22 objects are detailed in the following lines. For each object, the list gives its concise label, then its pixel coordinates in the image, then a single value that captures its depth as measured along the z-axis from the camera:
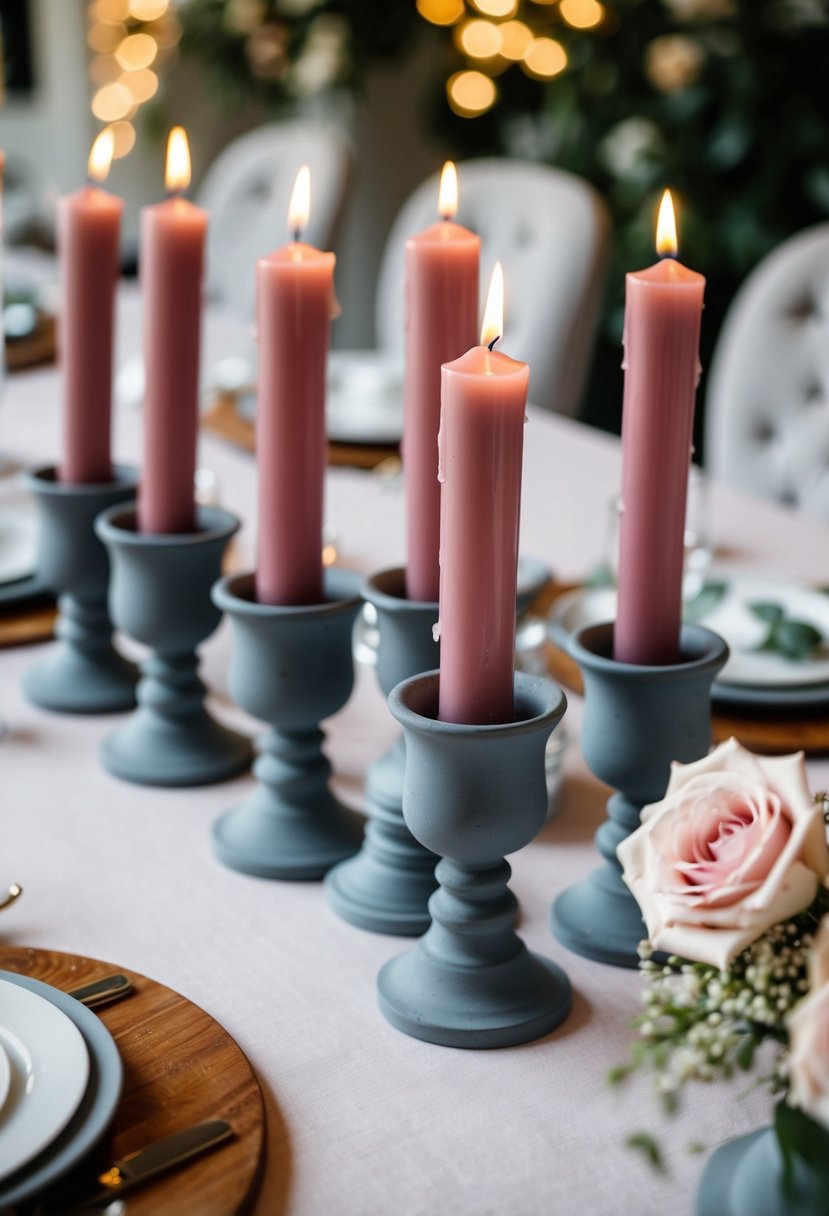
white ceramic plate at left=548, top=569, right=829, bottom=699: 1.02
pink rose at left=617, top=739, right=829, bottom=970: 0.51
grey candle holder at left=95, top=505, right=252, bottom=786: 0.88
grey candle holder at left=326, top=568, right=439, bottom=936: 0.75
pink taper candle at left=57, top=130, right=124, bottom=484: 0.96
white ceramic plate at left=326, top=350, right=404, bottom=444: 1.63
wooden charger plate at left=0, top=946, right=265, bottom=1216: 0.55
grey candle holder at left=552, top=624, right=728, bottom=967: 0.70
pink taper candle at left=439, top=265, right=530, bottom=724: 0.58
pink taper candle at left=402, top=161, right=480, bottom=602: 0.75
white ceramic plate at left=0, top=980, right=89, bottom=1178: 0.54
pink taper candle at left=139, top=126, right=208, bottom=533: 0.86
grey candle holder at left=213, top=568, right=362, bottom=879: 0.78
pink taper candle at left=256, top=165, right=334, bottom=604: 0.75
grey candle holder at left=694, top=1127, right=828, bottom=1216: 0.50
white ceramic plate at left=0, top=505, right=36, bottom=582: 1.19
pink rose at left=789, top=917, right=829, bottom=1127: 0.45
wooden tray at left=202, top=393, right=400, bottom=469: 1.59
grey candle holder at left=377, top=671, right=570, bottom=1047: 0.61
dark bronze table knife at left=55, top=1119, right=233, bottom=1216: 0.55
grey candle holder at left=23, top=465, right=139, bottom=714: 0.99
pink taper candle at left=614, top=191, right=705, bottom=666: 0.67
